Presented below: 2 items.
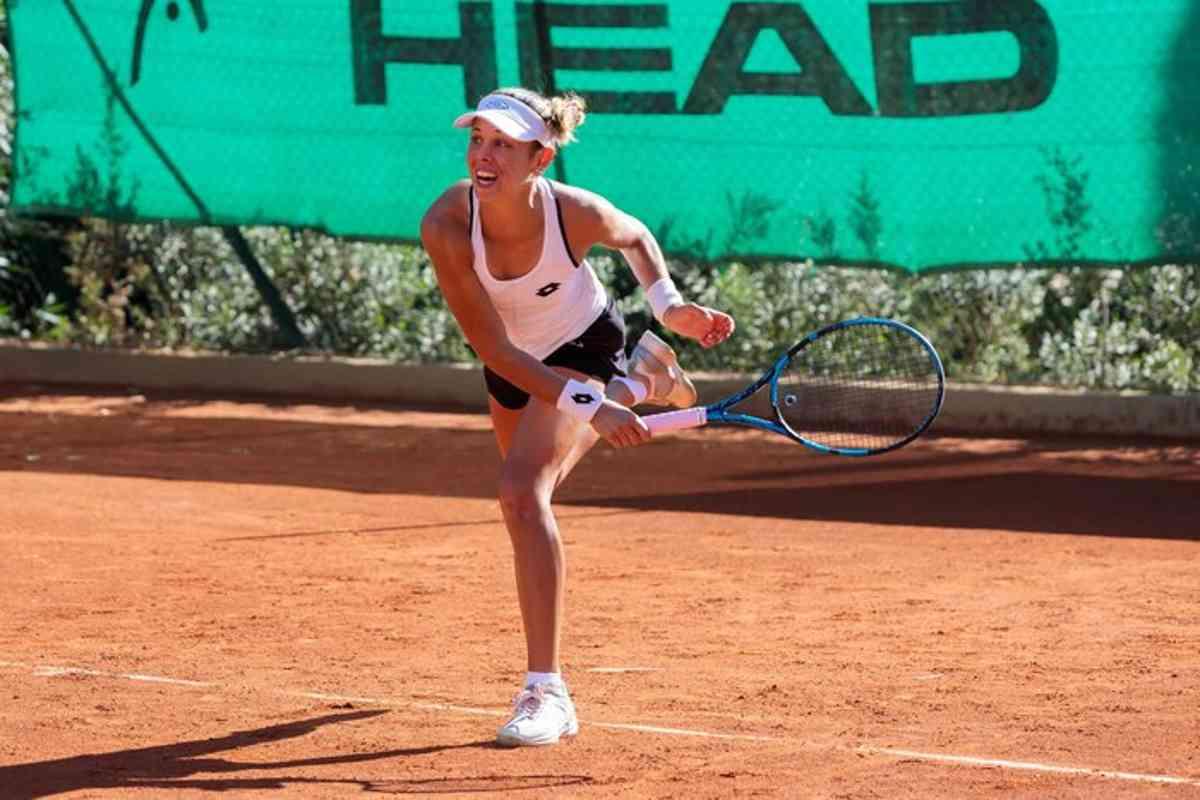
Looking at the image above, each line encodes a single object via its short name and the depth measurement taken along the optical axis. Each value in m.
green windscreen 21.62
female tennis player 11.07
